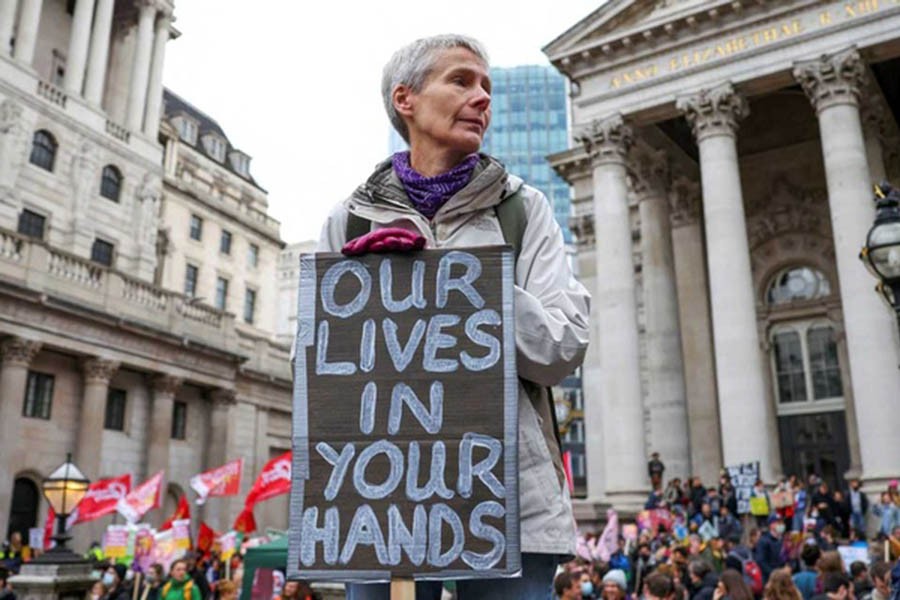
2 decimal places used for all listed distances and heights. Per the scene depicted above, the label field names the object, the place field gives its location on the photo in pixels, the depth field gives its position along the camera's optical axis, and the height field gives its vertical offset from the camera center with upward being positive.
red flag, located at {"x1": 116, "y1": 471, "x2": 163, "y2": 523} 21.70 -0.02
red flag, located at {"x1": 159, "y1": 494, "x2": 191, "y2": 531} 19.95 -0.27
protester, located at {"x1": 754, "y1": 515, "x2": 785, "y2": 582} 14.46 -0.87
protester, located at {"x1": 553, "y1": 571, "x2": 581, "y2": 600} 8.74 -0.92
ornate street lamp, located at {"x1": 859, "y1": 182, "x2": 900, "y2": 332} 8.77 +2.77
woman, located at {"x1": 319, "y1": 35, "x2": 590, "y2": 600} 2.39 +0.92
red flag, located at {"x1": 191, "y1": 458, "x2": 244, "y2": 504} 23.94 +0.57
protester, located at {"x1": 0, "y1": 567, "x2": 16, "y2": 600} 14.19 -1.62
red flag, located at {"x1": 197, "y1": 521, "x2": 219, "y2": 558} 21.31 -1.01
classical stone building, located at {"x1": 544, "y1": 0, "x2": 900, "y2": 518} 21.94 +9.09
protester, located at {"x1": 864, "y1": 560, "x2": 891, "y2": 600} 8.44 -0.79
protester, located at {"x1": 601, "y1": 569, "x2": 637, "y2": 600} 9.70 -1.03
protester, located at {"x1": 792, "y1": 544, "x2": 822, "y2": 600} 10.80 -0.96
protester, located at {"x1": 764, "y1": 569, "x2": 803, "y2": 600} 7.59 -0.79
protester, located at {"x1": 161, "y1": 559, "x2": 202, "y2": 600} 12.83 -1.36
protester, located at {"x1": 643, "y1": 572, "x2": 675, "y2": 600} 8.59 -0.89
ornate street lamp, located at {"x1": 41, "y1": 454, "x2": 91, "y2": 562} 14.59 +0.14
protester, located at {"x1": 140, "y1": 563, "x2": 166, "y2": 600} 15.01 -1.51
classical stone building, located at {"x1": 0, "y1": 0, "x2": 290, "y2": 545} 28.22 +8.22
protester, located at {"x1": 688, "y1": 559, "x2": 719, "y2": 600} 10.43 -0.97
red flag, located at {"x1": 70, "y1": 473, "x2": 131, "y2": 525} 21.73 +0.01
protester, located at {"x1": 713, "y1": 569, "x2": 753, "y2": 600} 8.18 -0.84
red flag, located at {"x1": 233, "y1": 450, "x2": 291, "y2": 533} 19.38 +0.33
